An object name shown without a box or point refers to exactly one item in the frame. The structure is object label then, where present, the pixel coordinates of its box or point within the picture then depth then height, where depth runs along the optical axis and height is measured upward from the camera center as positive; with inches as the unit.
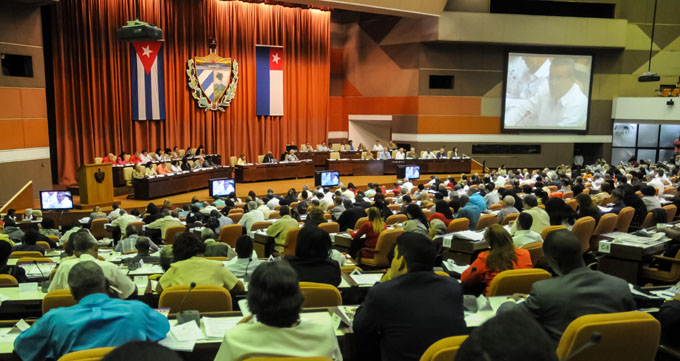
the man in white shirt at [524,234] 211.0 -44.1
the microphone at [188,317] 118.0 -43.4
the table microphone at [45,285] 156.9 -49.6
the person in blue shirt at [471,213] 313.0 -53.6
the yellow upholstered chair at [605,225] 276.3 -52.5
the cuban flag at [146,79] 615.5 +40.3
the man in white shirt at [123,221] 311.0 -61.3
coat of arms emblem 677.9 +45.3
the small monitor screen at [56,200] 403.5 -64.1
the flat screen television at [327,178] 524.1 -58.9
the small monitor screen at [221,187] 474.6 -62.3
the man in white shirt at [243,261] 178.4 -48.1
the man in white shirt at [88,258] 143.0 -42.1
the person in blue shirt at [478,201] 334.0 -49.7
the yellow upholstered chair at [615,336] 91.8 -36.6
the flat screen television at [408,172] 615.8 -60.2
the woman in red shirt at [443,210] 307.1 -50.9
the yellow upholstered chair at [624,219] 291.1 -51.8
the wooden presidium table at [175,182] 506.3 -66.0
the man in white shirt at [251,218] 308.5 -57.6
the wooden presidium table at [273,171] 629.3 -64.4
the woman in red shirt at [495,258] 158.1 -39.9
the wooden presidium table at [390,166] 691.4 -61.3
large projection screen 800.9 +44.6
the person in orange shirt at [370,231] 259.1 -53.3
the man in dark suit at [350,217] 310.3 -56.4
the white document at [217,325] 112.5 -44.6
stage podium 458.3 -59.0
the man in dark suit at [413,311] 101.3 -36.0
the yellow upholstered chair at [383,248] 249.4 -59.4
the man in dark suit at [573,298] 106.3 -34.5
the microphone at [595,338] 73.9 -29.3
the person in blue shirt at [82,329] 92.1 -36.6
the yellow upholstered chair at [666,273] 216.7 -60.0
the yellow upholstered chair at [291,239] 253.1 -56.3
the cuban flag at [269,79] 733.9 +51.6
